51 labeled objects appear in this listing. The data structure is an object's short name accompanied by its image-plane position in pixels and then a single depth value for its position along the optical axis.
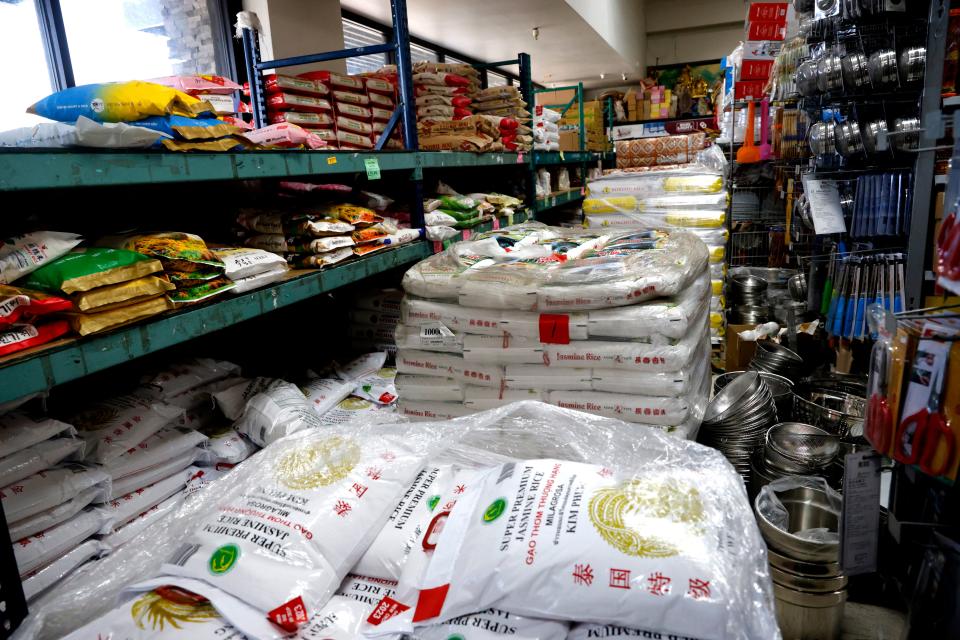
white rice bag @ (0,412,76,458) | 1.37
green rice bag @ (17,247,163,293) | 1.28
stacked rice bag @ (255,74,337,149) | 2.77
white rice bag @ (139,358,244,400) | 1.89
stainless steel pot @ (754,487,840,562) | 1.56
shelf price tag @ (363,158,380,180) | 2.20
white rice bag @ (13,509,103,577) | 1.33
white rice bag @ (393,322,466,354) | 1.89
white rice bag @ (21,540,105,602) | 1.33
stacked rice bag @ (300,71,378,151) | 2.97
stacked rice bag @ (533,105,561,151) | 4.69
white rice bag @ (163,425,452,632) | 0.99
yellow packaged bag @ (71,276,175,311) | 1.29
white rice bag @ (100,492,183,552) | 1.52
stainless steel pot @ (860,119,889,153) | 3.02
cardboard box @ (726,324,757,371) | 3.64
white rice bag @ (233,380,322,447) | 1.93
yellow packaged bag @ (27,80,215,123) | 1.54
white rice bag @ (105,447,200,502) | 1.61
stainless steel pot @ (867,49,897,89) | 2.84
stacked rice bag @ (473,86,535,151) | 4.03
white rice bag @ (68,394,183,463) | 1.61
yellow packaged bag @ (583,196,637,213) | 4.27
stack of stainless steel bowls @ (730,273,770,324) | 4.66
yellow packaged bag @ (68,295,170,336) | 1.28
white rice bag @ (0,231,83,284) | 1.28
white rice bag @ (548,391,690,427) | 1.69
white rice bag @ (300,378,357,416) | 2.28
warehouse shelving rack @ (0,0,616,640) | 1.14
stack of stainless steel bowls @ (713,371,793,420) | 2.89
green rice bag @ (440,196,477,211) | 3.18
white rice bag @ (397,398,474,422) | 1.95
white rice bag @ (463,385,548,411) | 1.83
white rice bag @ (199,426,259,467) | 1.89
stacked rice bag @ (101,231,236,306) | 1.54
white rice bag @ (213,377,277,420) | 2.03
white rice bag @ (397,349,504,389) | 1.87
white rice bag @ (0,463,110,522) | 1.34
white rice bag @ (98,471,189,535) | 1.53
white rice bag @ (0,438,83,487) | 1.36
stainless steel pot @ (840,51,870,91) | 2.96
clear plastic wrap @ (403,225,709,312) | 1.69
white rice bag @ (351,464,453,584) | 1.13
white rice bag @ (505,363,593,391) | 1.78
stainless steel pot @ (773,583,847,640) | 1.61
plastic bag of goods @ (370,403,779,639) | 0.89
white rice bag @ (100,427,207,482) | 1.61
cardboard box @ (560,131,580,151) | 6.32
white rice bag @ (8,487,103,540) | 1.34
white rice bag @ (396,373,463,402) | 1.94
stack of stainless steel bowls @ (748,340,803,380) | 3.29
